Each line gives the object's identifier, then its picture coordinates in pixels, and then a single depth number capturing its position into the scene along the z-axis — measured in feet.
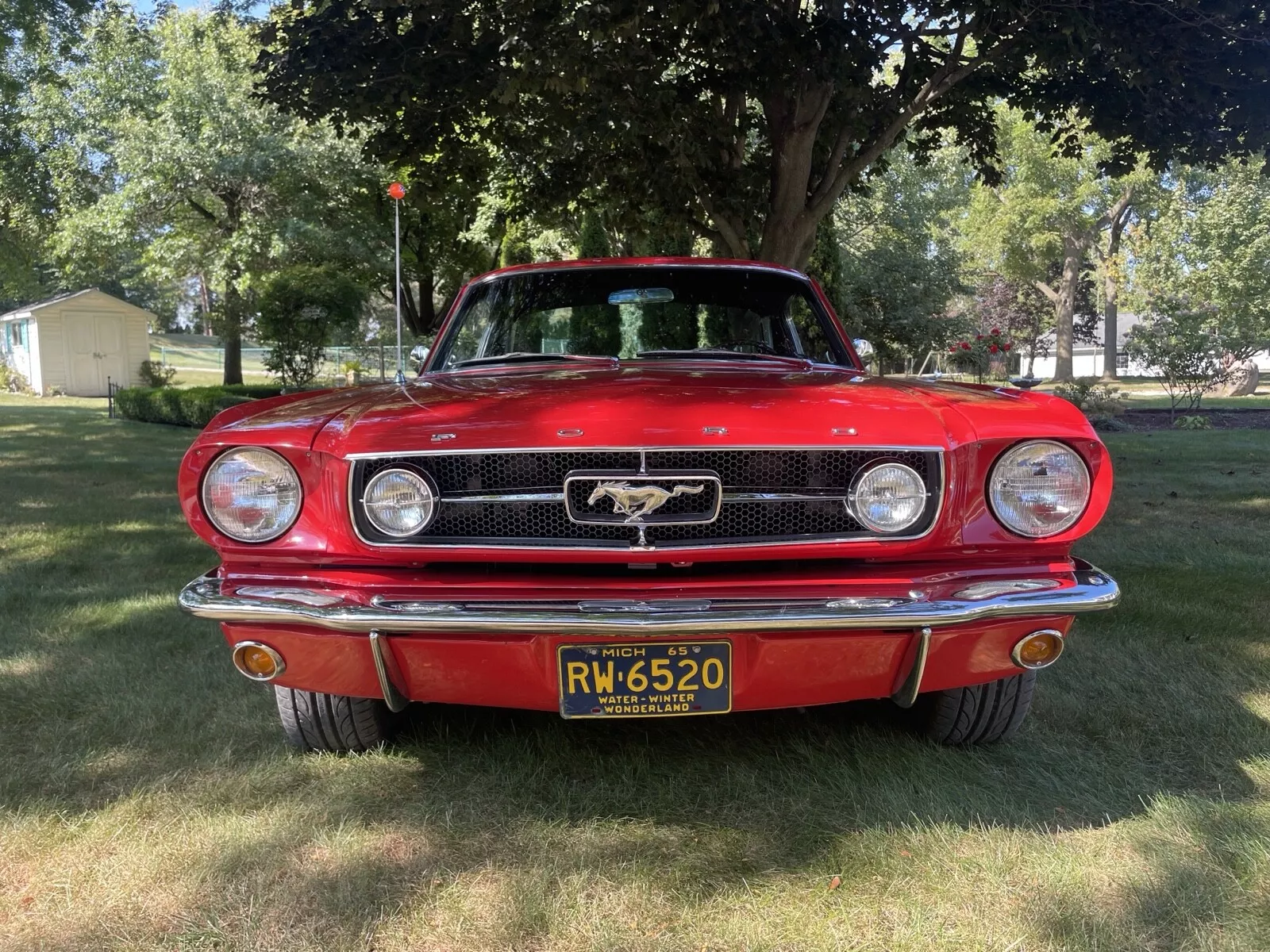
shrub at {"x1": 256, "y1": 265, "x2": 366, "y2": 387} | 52.80
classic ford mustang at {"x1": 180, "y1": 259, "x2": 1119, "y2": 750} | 7.27
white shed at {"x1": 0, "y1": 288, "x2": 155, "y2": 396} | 85.92
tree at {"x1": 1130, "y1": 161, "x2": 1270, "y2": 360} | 87.61
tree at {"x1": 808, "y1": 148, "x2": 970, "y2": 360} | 71.15
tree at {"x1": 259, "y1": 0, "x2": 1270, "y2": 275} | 19.22
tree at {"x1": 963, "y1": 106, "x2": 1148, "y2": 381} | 107.45
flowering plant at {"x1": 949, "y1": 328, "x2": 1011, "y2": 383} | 55.11
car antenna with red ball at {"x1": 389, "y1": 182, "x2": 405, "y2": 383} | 26.48
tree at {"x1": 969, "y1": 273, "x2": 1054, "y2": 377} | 151.64
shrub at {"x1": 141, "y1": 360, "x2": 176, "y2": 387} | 84.98
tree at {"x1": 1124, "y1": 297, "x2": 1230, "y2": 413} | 47.34
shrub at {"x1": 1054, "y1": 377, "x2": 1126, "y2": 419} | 50.67
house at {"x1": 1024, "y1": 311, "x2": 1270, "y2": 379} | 171.22
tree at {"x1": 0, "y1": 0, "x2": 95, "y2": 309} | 30.76
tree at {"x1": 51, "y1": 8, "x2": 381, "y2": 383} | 56.65
